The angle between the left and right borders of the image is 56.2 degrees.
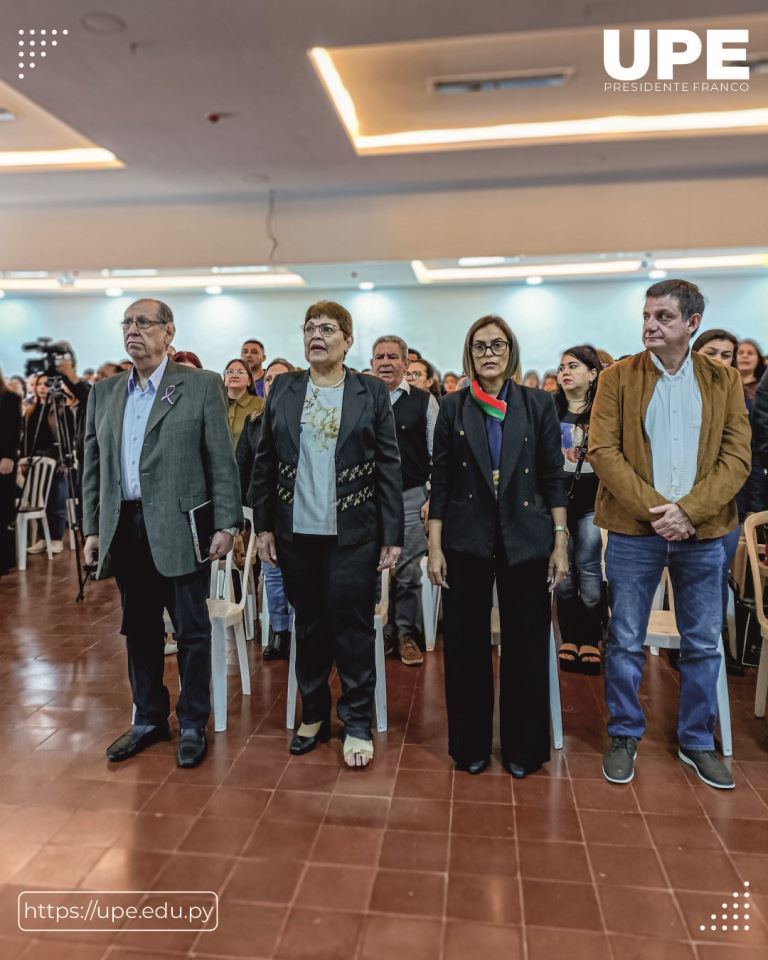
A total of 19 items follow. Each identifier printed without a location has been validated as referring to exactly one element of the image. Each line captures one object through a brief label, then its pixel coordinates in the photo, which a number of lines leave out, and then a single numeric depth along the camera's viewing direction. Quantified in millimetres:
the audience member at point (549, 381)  7567
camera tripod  5191
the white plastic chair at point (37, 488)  6059
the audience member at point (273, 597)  3621
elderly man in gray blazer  2557
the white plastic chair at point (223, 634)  2916
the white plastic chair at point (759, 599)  2709
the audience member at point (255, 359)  5035
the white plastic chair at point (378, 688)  2926
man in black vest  3664
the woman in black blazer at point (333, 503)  2541
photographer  6250
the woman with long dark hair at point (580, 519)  3490
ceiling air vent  4895
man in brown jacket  2400
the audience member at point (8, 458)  5227
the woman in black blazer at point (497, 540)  2447
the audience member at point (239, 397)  4207
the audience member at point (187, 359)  4120
